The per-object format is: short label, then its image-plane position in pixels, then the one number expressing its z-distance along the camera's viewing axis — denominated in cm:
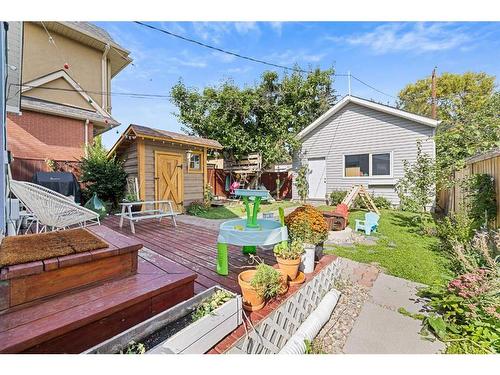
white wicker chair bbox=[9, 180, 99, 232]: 314
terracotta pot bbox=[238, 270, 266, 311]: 191
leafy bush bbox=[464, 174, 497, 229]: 361
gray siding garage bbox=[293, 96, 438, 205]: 870
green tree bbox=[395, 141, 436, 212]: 595
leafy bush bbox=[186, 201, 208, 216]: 734
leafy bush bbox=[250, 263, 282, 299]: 190
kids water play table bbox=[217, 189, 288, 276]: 244
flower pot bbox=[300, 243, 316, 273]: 260
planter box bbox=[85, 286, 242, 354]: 123
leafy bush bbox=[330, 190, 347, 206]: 944
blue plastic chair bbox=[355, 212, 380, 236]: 548
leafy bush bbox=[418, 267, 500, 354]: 191
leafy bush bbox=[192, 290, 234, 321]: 154
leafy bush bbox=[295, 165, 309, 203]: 1097
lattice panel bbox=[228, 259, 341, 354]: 166
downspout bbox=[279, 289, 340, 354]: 192
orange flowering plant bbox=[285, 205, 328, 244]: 280
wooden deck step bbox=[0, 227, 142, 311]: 131
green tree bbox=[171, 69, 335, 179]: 1218
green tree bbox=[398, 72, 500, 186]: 427
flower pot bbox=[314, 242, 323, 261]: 295
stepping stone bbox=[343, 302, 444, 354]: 201
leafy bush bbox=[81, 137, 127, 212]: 639
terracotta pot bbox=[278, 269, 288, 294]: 211
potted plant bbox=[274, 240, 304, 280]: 231
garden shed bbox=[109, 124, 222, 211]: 630
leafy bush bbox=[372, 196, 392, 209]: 895
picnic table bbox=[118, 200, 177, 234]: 438
